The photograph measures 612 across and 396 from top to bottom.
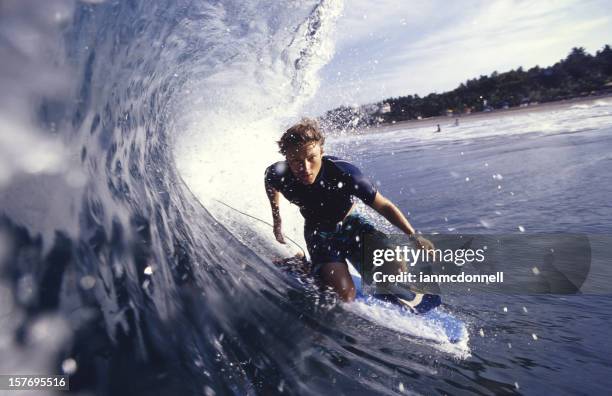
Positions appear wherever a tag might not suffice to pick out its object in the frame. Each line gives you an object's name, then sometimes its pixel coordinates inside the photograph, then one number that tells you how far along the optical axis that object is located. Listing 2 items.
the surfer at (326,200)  3.17
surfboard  3.05
